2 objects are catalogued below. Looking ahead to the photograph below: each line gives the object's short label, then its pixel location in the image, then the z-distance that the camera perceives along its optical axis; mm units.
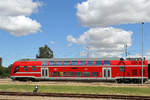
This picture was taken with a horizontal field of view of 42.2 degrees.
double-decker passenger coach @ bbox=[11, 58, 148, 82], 29141
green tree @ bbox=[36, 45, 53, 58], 92012
